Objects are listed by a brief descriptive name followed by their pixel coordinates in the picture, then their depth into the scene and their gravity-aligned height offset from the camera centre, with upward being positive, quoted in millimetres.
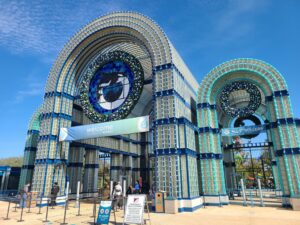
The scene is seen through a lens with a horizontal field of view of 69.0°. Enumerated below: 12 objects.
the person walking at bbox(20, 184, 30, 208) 17953 -1144
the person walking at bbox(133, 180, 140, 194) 20072 -997
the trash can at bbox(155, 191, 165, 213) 15789 -1727
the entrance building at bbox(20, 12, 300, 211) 17641 +6641
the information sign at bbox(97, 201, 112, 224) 11056 -1680
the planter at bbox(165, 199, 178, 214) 15516 -1979
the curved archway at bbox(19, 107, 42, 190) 26938 +3819
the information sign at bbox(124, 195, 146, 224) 10414 -1484
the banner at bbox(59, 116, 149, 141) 18469 +4337
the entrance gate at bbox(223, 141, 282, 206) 22073 -1014
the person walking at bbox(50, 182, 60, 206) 19844 -1040
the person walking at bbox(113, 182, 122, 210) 16509 -950
